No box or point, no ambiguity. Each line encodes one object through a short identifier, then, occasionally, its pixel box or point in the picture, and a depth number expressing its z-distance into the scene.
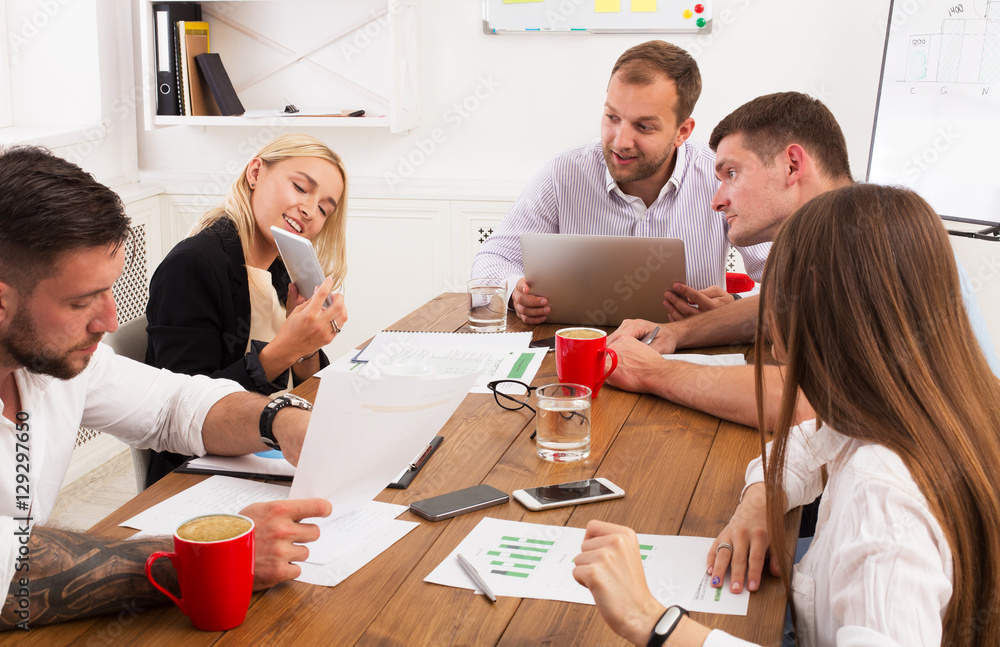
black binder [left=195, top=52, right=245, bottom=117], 3.20
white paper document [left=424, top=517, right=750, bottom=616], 0.97
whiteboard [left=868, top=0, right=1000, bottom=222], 2.55
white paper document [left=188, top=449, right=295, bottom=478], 1.28
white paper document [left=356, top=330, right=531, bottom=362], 1.85
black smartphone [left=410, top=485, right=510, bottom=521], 1.14
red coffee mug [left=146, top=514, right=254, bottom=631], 0.88
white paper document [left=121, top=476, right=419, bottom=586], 1.02
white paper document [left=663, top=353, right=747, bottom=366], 1.77
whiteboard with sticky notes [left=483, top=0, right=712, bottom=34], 3.05
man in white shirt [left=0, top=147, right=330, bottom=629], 0.93
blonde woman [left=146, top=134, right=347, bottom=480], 1.78
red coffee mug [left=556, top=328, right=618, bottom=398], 1.55
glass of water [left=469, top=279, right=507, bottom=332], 2.02
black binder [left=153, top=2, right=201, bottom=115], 3.14
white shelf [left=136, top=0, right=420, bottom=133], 3.15
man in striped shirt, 2.35
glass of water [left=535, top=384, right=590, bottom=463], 1.34
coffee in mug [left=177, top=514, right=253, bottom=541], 0.91
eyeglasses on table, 1.56
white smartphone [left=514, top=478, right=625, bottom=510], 1.17
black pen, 1.29
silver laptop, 1.89
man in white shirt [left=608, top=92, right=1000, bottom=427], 1.88
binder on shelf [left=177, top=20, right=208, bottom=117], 3.17
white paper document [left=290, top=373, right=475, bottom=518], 1.01
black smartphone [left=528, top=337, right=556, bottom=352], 1.88
